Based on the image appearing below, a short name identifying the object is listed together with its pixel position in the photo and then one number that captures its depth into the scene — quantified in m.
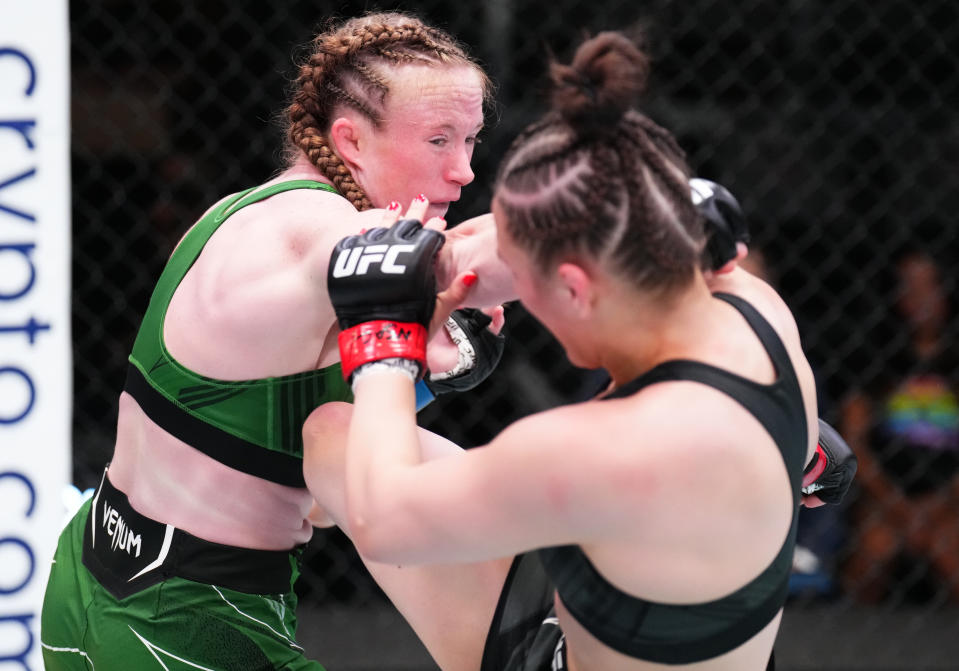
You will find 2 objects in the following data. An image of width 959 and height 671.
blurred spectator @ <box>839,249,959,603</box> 6.16
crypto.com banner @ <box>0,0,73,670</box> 4.25
